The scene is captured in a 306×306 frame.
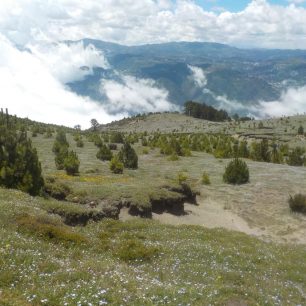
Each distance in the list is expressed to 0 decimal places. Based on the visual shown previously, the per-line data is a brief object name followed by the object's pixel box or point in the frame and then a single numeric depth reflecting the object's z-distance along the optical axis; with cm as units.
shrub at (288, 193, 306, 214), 3077
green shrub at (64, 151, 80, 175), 3422
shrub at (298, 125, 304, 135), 7641
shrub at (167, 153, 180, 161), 4620
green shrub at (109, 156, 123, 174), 3691
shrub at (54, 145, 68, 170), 3588
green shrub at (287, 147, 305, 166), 5194
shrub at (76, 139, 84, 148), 5409
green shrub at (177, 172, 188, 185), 3414
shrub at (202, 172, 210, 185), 3625
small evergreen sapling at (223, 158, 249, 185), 3703
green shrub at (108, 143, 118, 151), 5229
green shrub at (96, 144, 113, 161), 4334
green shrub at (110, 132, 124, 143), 6186
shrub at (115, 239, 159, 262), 1620
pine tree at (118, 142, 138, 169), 4059
